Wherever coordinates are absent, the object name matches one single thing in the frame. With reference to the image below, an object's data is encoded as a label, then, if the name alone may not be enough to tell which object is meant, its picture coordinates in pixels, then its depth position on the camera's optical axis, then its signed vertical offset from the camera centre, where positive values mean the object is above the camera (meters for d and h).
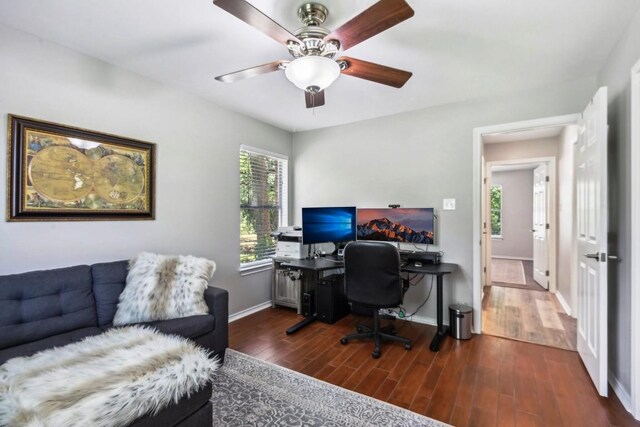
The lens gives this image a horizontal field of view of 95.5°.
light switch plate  3.28 +0.11
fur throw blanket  1.10 -0.73
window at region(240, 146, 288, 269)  3.75 +0.15
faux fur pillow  2.12 -0.59
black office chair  2.54 -0.58
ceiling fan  1.35 +0.94
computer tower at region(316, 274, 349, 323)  3.37 -1.01
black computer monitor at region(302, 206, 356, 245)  3.42 -0.14
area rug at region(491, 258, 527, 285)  5.56 -1.25
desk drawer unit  3.78 -1.03
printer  3.70 -0.40
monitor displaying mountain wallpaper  3.38 -0.14
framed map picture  1.99 +0.29
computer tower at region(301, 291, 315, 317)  3.52 -1.10
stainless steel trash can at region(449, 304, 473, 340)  2.93 -1.10
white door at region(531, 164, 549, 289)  4.79 -0.27
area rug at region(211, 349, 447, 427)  1.78 -1.27
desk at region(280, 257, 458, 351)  2.82 -0.57
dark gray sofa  1.50 -0.70
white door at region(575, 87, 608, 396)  1.93 -0.18
